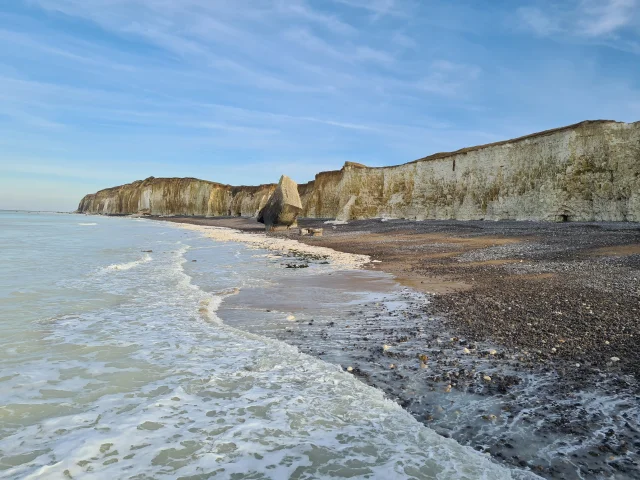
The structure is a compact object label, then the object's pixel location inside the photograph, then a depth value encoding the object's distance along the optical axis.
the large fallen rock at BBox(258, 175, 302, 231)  34.44
